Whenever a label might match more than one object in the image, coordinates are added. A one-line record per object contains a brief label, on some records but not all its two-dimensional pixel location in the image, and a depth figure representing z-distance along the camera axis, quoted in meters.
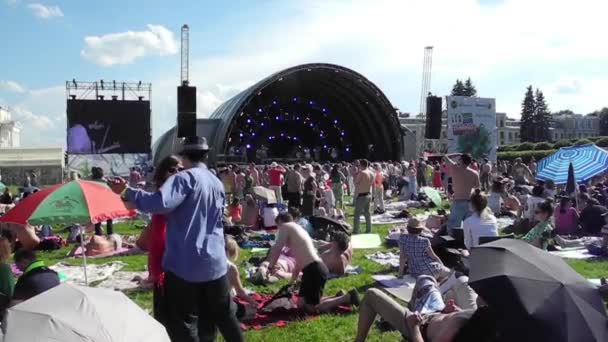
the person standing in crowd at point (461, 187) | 8.65
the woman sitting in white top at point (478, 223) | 6.59
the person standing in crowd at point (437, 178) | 22.00
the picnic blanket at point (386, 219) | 13.98
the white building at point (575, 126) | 120.07
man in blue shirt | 3.75
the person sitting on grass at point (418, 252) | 6.94
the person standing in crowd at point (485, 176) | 20.33
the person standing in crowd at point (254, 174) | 18.51
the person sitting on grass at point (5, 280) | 4.79
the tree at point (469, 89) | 83.91
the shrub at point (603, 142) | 44.03
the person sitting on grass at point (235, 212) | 13.03
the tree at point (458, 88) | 84.25
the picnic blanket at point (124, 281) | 7.59
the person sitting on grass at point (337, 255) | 7.75
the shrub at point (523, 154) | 42.22
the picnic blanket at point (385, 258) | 8.78
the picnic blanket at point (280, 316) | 5.78
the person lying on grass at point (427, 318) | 3.31
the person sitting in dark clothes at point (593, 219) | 10.65
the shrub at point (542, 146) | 46.84
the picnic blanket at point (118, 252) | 10.05
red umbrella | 4.67
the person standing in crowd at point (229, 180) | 16.88
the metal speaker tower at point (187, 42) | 32.81
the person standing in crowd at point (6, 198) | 14.03
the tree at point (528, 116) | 73.25
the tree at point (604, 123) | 87.50
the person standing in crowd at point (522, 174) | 19.11
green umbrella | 11.53
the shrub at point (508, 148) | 52.49
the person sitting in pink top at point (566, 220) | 10.79
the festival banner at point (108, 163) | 28.91
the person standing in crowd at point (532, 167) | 21.41
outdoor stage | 32.25
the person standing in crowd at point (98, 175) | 10.10
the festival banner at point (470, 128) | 29.31
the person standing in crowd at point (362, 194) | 11.80
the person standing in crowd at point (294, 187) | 14.77
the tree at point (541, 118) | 72.69
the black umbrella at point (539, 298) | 2.76
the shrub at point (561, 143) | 46.38
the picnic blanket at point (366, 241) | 10.51
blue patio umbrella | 11.80
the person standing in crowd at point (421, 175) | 22.62
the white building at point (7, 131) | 76.50
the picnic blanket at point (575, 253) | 9.02
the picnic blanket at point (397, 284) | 5.98
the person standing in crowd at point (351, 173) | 21.19
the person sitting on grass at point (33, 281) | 4.16
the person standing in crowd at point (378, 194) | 15.88
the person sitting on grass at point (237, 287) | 5.98
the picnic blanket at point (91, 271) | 8.03
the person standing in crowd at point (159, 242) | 3.98
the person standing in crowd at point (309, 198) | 13.00
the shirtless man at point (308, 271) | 6.09
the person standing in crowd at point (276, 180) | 16.09
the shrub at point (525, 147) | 49.00
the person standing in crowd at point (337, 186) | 16.58
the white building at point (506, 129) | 115.69
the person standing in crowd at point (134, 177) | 17.28
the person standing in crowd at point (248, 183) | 17.25
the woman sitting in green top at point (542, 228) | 7.60
